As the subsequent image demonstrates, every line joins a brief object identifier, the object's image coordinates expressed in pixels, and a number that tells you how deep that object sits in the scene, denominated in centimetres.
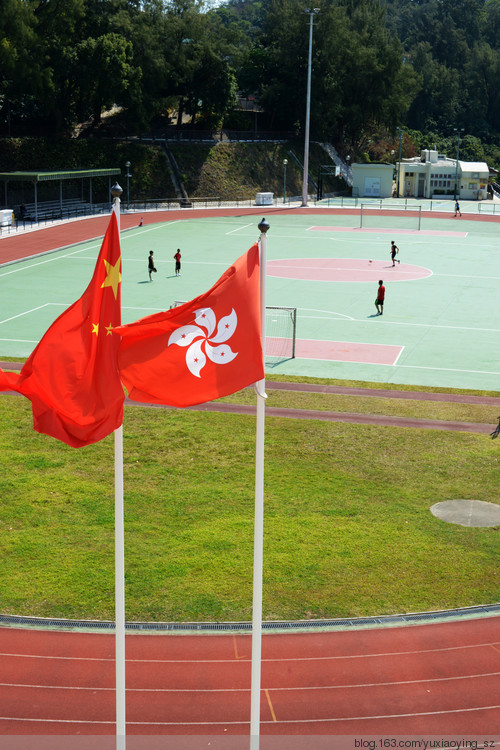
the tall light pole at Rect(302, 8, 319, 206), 7944
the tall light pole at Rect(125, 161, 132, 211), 7940
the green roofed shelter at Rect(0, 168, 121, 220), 6692
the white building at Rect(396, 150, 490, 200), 9819
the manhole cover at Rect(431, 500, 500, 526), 2038
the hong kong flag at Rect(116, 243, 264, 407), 1028
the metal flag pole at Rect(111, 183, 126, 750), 1049
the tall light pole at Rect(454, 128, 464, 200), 9792
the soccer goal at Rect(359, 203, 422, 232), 7144
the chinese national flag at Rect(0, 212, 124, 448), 1052
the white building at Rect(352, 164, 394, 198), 9762
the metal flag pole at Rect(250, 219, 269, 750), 1045
